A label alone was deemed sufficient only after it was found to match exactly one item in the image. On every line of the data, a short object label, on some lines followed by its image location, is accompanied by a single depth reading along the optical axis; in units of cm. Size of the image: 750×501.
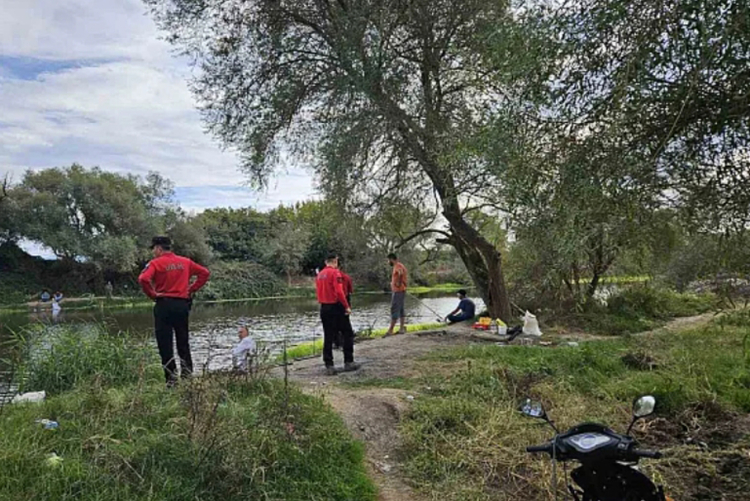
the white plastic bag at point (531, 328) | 1112
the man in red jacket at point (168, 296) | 633
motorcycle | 253
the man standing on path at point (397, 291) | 1134
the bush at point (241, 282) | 3978
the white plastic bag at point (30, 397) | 518
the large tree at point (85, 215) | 3438
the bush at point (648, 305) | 1541
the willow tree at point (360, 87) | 963
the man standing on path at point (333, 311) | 757
